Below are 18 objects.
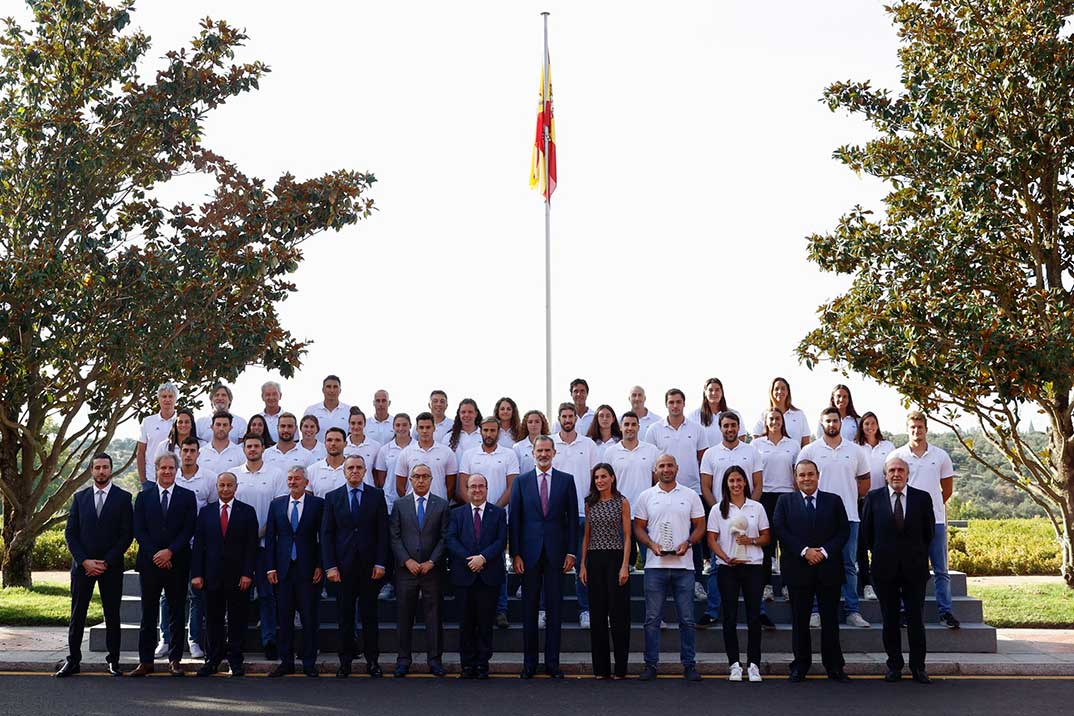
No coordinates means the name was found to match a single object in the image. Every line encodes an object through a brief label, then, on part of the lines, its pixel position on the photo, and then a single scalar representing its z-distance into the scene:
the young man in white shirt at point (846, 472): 12.17
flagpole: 18.72
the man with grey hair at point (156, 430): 13.16
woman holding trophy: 11.23
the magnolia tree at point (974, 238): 15.88
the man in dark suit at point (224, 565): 11.67
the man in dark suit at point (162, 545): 11.70
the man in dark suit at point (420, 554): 11.62
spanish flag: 20.14
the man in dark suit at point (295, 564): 11.73
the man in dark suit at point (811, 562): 11.20
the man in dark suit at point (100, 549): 11.77
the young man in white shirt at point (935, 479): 12.21
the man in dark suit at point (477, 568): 11.51
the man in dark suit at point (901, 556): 11.13
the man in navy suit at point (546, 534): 11.54
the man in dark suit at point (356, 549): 11.66
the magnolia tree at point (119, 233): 17.52
